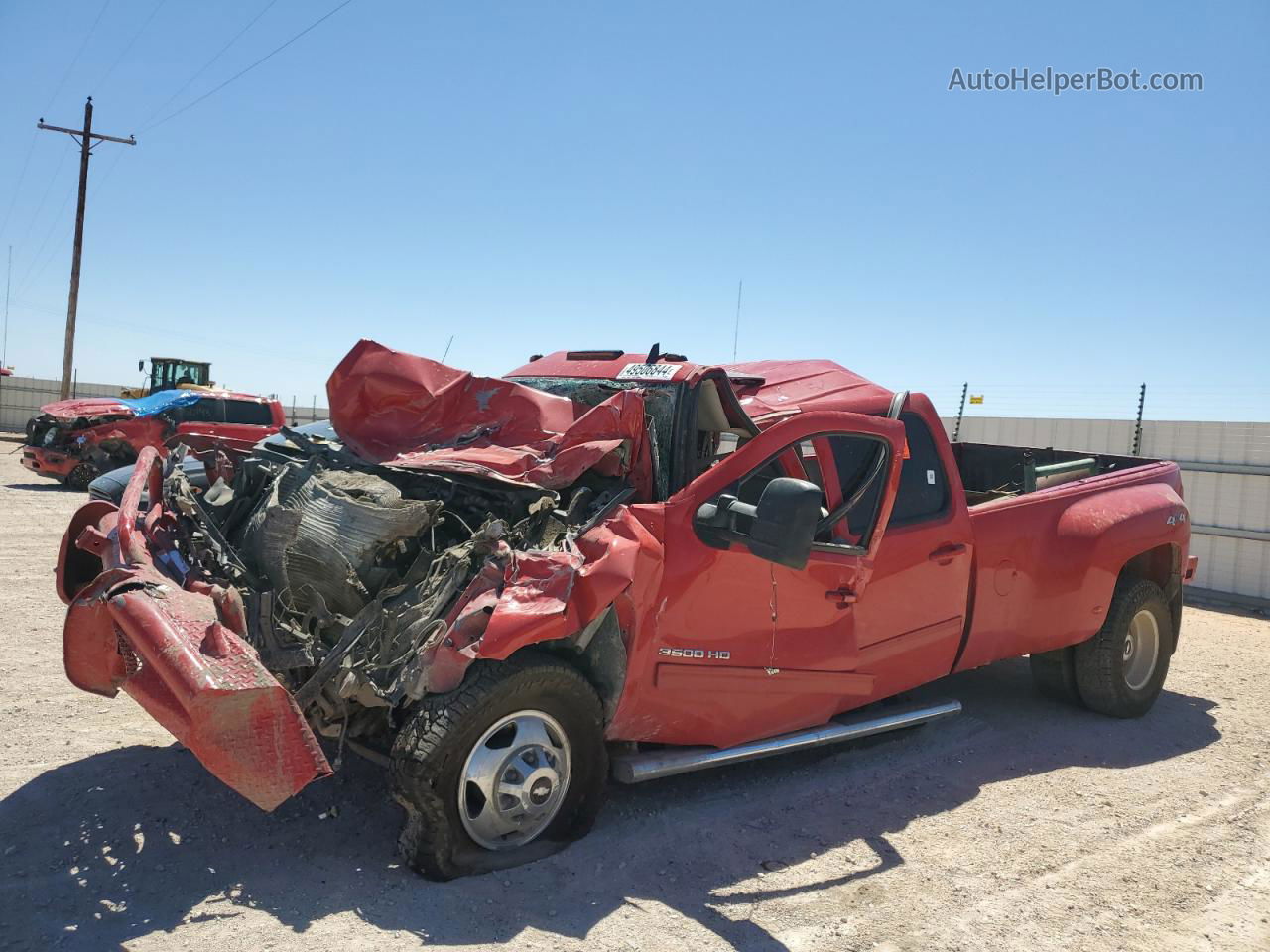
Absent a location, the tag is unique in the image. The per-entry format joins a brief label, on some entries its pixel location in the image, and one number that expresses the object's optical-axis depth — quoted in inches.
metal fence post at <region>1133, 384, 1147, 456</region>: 477.7
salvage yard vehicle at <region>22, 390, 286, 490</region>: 614.2
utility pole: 1116.6
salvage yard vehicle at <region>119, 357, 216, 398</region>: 975.0
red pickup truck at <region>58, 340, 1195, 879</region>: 131.1
